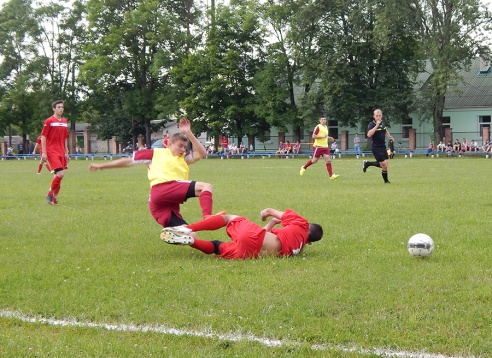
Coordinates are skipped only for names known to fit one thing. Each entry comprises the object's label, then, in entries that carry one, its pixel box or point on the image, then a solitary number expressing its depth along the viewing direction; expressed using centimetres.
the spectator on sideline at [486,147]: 4344
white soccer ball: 691
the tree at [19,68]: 6600
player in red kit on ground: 709
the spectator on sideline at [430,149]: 4590
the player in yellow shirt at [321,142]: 2164
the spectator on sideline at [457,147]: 4600
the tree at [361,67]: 5050
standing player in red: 1405
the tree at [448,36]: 4550
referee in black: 1833
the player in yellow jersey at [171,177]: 794
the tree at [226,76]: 5603
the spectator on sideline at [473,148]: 4609
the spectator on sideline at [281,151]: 5177
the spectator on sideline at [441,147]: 4638
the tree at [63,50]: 6619
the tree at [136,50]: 5844
